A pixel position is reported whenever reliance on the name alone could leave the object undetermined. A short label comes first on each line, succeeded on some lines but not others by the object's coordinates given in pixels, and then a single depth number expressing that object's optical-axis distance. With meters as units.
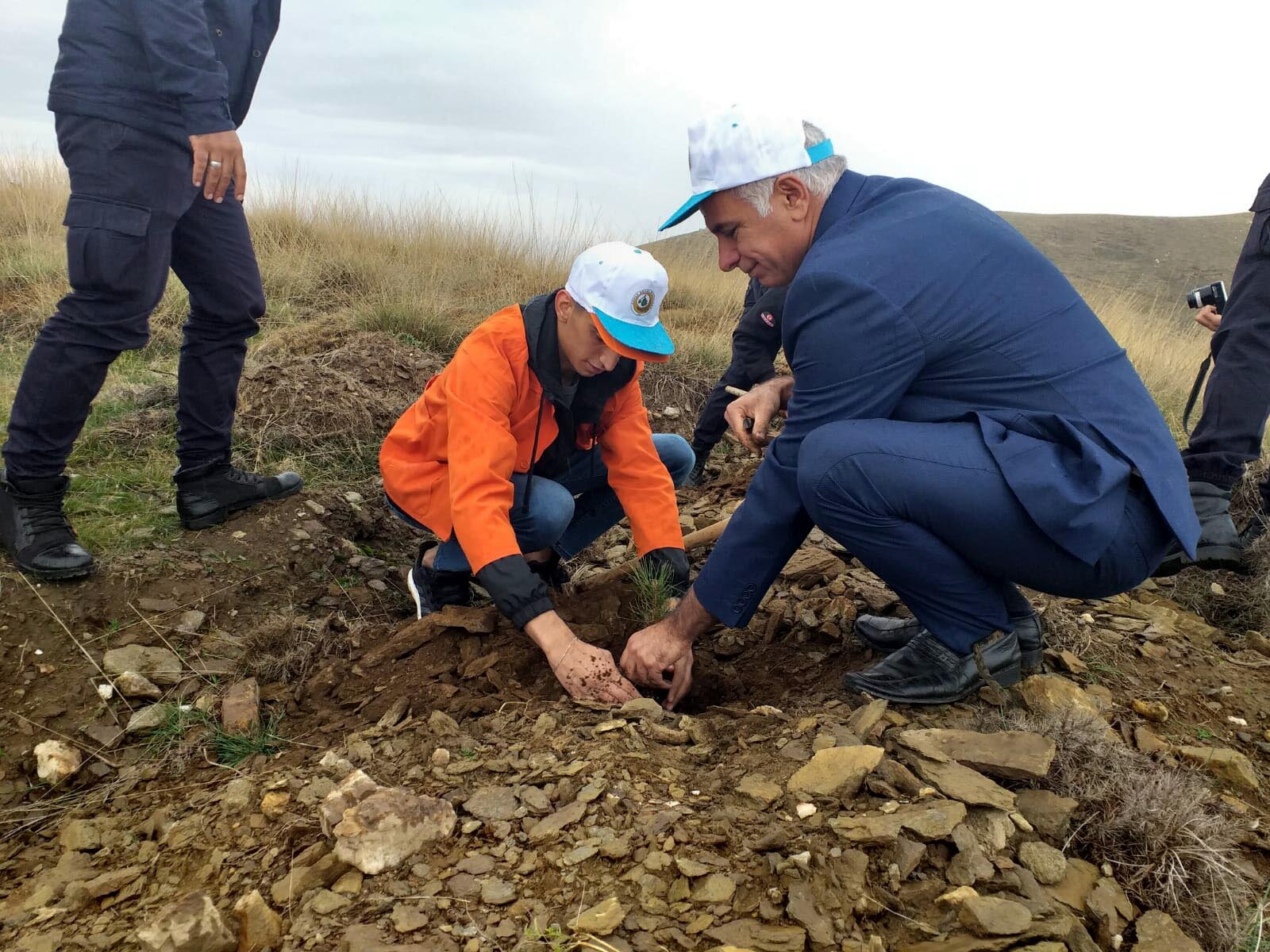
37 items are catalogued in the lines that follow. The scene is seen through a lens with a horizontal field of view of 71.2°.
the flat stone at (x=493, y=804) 1.91
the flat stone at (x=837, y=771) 1.92
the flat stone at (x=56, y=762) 2.43
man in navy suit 2.07
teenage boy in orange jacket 2.54
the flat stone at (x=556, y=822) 1.83
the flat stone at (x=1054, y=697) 2.40
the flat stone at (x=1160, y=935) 1.65
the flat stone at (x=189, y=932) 1.62
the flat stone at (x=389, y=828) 1.78
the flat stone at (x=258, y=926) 1.64
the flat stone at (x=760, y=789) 1.91
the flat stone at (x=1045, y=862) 1.77
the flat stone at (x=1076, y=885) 1.74
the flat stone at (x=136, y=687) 2.72
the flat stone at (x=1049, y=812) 1.89
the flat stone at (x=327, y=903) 1.68
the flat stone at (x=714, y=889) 1.66
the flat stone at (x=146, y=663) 2.80
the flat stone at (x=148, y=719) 2.60
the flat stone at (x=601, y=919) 1.58
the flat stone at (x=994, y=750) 1.98
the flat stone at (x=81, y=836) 2.10
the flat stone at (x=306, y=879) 1.74
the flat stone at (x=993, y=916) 1.59
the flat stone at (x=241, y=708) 2.56
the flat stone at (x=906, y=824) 1.75
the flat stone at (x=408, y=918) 1.62
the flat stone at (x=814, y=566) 3.47
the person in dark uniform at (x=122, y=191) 2.75
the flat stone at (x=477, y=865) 1.75
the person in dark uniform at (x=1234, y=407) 3.53
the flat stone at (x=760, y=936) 1.56
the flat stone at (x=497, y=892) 1.68
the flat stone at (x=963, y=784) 1.87
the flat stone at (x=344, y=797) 1.86
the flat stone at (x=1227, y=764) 2.22
